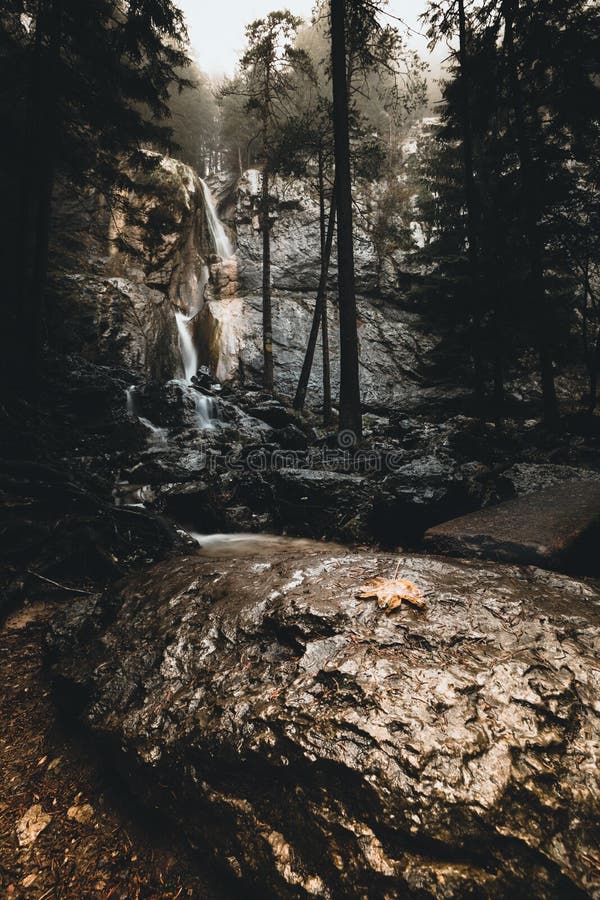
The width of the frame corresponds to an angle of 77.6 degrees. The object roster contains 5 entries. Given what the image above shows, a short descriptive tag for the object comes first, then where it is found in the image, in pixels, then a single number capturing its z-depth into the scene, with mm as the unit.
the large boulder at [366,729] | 1015
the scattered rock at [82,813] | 1414
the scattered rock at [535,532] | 2768
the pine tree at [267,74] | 13250
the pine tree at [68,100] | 8219
